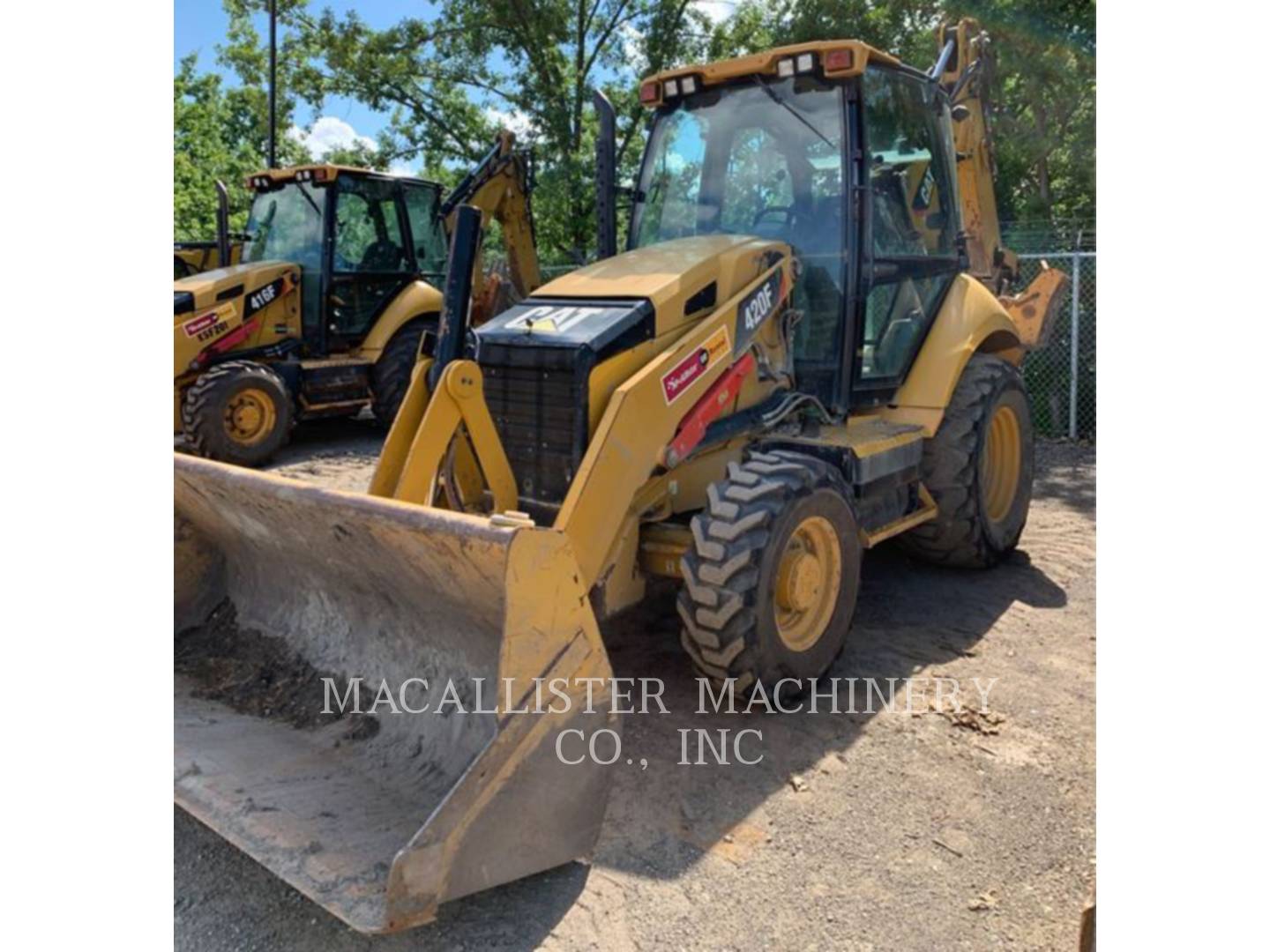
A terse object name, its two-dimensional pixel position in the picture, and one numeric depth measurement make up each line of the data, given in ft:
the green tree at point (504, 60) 48.03
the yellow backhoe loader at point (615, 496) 8.71
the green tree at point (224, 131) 56.85
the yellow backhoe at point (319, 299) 28.07
